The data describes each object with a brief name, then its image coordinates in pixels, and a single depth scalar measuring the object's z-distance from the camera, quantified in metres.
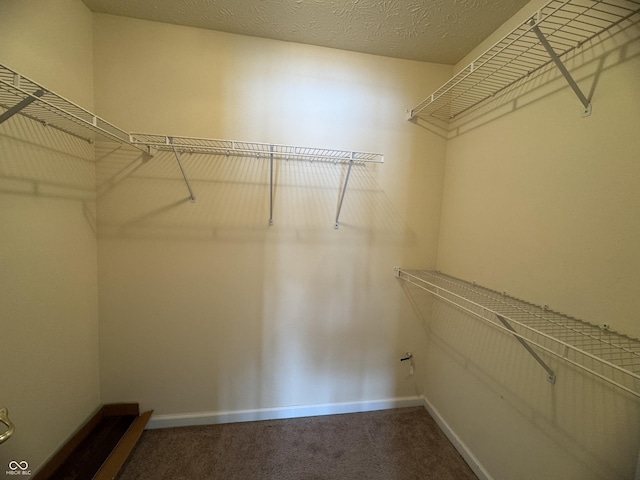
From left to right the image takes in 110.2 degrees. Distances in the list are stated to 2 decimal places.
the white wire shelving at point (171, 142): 0.92
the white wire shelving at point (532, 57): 0.80
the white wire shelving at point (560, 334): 0.76
